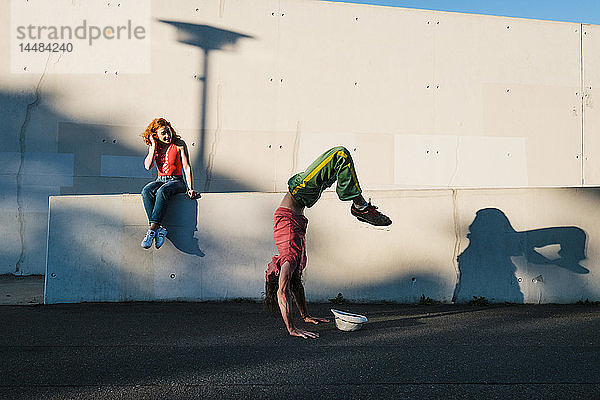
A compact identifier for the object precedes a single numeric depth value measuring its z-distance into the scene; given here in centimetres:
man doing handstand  440
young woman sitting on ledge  597
